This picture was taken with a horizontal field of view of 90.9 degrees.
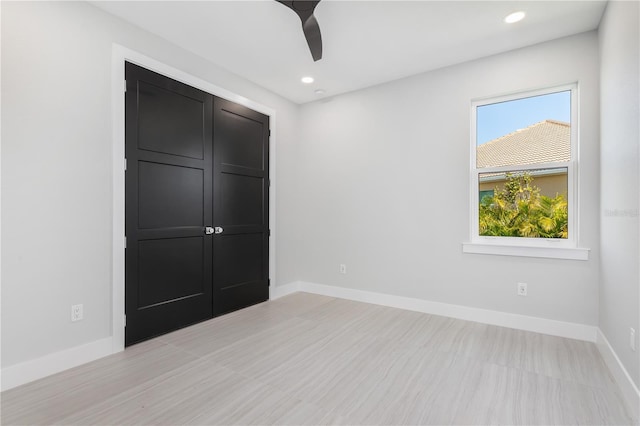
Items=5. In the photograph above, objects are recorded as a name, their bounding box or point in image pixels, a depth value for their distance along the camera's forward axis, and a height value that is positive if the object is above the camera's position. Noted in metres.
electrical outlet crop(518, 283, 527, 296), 2.95 -0.69
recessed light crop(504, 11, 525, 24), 2.46 +1.58
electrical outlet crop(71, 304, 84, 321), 2.27 -0.73
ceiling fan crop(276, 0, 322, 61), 2.13 +1.36
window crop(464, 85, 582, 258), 2.87 +0.44
